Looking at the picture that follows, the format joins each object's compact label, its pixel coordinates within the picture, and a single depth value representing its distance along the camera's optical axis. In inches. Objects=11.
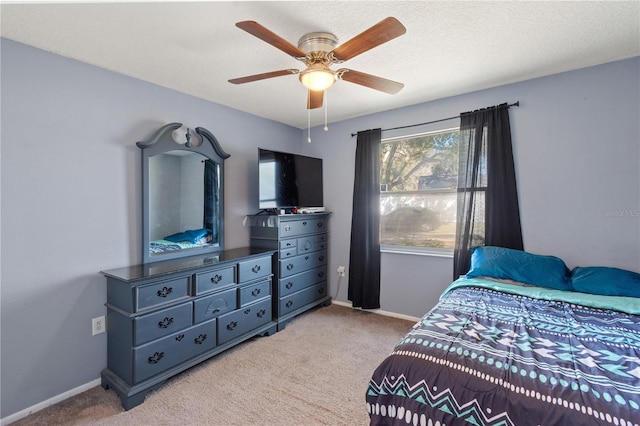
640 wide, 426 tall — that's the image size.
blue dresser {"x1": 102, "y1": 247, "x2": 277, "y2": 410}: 76.0
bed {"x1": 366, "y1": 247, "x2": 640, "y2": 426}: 38.5
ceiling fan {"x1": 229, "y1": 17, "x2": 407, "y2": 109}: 56.9
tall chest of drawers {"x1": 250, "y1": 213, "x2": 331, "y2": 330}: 121.2
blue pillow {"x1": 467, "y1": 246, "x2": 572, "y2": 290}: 87.0
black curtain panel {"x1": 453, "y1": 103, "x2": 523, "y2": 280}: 103.1
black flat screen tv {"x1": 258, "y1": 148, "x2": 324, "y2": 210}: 126.8
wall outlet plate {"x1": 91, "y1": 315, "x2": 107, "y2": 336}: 83.6
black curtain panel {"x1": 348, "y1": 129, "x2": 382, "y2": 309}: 134.8
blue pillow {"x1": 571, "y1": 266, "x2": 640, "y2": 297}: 77.2
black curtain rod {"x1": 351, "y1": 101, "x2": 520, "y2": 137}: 103.0
